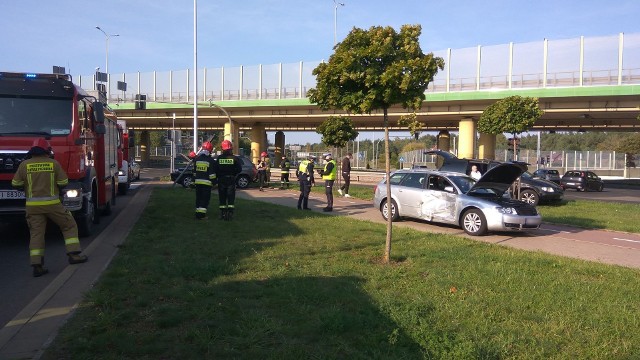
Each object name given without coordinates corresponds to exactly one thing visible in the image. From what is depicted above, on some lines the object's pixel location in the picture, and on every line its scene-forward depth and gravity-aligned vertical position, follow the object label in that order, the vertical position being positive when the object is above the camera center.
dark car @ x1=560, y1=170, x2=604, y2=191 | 35.81 -1.62
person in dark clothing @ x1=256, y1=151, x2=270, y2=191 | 24.95 -0.65
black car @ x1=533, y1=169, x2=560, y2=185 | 36.88 -1.17
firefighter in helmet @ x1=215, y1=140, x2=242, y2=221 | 12.76 -0.65
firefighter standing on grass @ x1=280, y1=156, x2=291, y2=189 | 24.98 -0.73
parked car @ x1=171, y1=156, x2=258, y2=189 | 25.78 -1.04
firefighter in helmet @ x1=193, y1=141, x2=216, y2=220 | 12.54 -0.66
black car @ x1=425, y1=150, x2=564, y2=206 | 18.69 -1.02
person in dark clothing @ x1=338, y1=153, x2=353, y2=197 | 22.08 -0.65
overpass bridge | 34.00 +4.01
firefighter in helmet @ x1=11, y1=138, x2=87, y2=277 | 7.23 -0.69
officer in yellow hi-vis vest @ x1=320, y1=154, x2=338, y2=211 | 16.17 -0.67
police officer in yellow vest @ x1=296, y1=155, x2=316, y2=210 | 15.66 -0.71
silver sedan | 12.04 -1.09
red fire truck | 8.93 +0.40
